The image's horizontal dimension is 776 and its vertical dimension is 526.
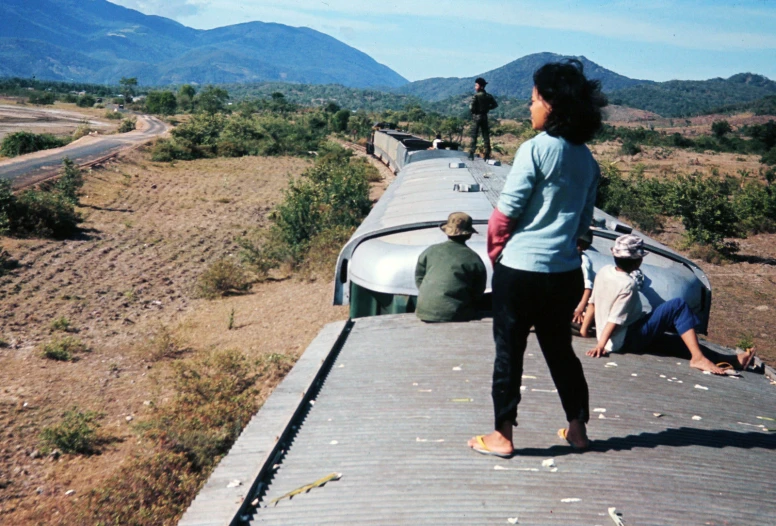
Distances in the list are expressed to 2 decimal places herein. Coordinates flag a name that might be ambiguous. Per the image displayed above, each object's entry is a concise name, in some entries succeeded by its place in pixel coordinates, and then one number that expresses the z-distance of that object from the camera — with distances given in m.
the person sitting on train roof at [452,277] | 5.57
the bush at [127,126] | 48.47
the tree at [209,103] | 61.89
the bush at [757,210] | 18.52
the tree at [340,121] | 57.12
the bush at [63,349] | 9.20
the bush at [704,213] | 15.66
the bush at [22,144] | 31.81
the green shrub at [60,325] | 10.45
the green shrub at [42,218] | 16.48
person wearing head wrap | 4.89
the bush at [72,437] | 6.38
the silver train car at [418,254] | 6.00
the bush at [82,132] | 42.53
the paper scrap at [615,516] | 2.87
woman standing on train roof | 3.18
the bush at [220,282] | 12.73
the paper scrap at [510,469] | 3.35
